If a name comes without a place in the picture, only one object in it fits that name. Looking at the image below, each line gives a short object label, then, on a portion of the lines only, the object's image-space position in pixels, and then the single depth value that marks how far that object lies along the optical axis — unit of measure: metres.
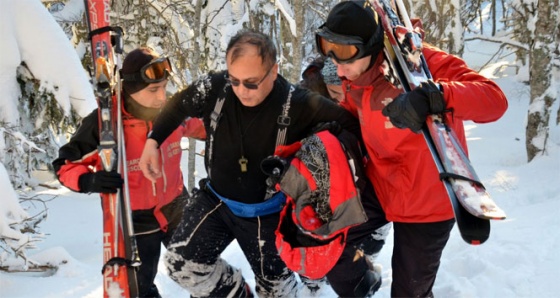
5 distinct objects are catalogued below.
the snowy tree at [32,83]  5.72
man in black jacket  2.72
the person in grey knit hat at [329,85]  3.67
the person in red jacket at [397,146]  2.48
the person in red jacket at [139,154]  3.37
